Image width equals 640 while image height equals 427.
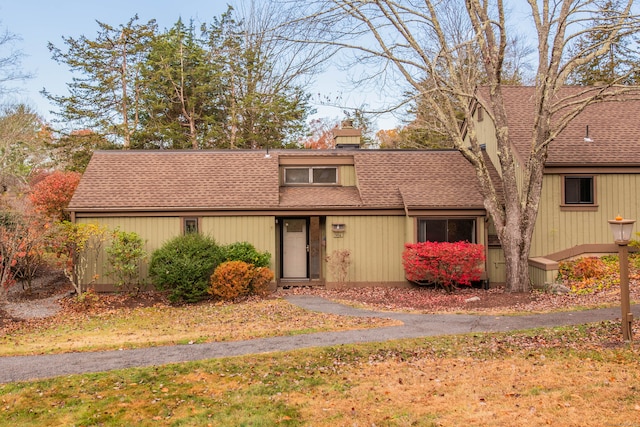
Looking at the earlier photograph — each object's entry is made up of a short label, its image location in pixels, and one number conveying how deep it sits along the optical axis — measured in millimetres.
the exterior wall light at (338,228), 17656
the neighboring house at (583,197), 17859
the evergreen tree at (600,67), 30219
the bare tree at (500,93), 14406
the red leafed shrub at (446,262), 16141
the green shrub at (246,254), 16719
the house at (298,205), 17422
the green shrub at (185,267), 15664
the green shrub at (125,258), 16422
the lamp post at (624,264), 8766
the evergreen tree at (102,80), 32125
